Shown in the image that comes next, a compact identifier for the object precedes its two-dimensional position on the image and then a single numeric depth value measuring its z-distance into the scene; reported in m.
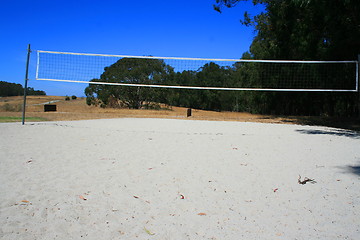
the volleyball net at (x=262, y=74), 12.55
